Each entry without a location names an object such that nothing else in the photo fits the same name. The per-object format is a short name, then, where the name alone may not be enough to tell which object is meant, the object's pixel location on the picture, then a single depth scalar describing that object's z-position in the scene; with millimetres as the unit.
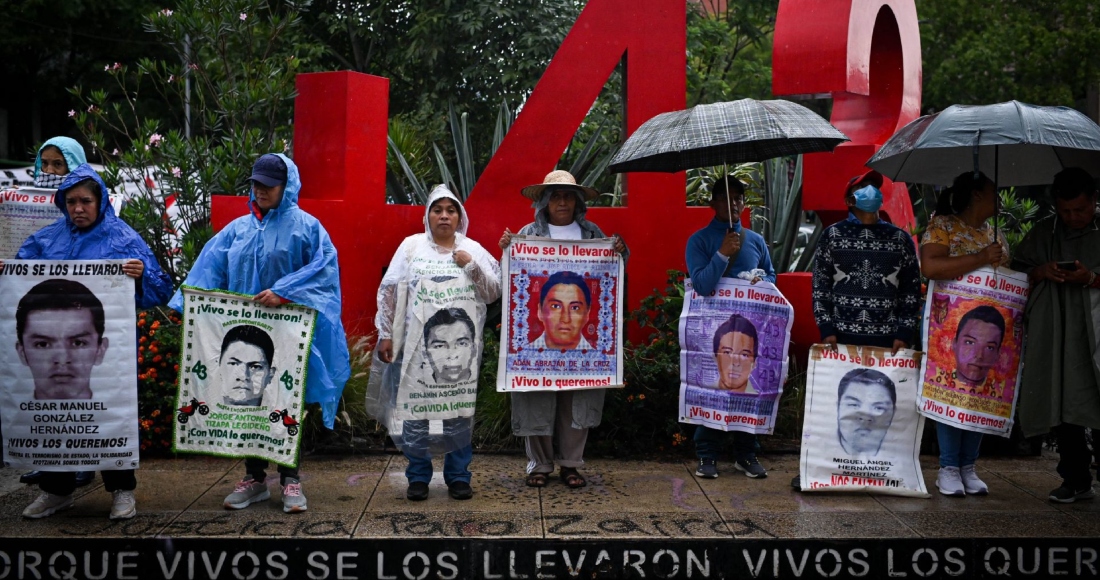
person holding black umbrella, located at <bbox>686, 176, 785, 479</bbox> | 6125
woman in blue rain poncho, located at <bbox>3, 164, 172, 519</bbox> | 5305
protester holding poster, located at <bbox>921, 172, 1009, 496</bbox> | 5746
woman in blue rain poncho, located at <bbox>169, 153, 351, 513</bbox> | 5430
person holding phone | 5609
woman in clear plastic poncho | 5695
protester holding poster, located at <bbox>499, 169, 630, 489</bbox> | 6066
